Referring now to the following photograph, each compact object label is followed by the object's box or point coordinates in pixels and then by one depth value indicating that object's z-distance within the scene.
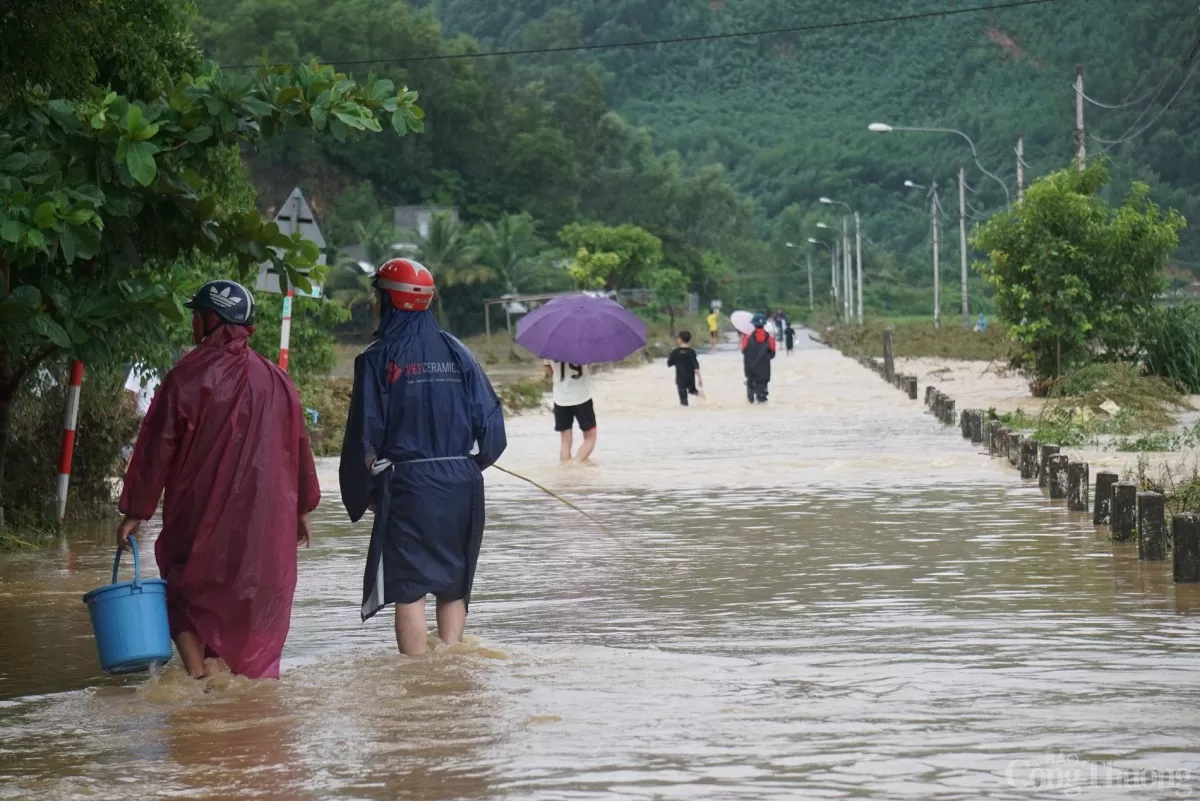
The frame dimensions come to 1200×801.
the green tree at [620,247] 99.00
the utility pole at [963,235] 59.34
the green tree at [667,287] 108.94
